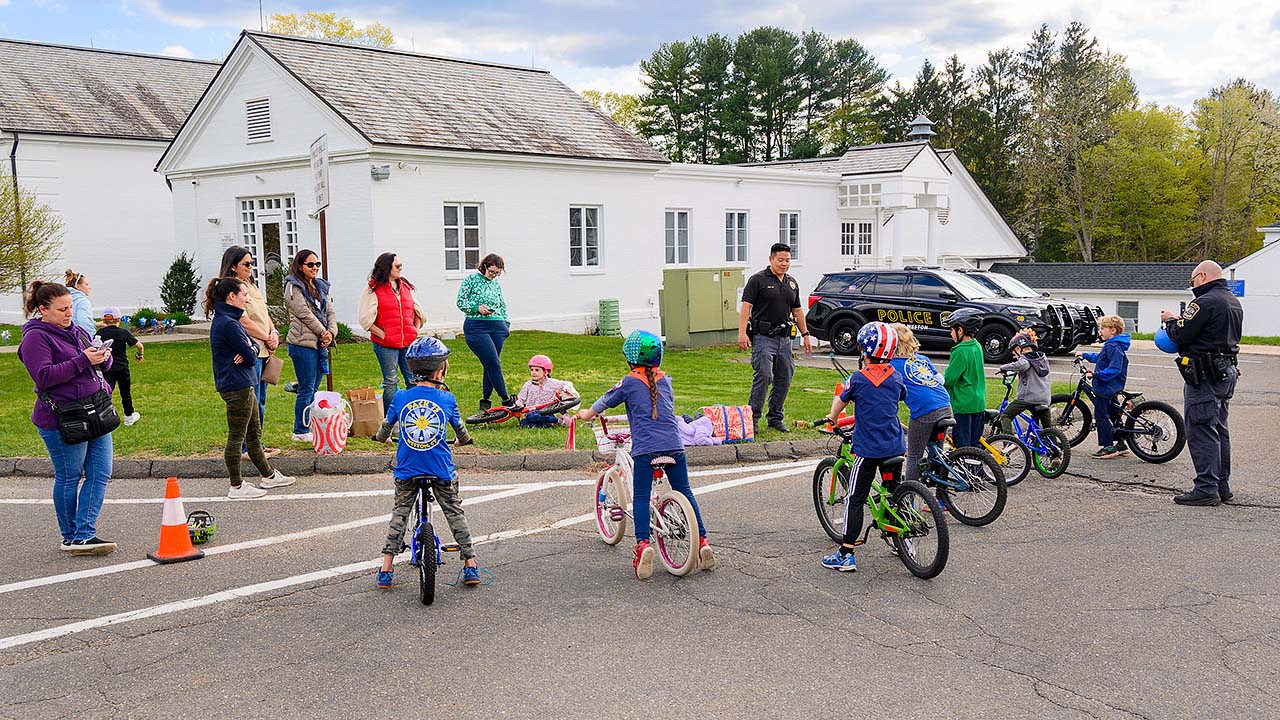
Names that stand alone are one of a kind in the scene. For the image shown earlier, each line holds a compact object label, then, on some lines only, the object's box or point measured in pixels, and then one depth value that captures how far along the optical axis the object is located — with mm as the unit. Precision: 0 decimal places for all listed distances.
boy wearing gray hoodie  9703
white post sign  11469
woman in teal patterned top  11984
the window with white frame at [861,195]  32250
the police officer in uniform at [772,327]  11312
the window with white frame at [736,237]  29750
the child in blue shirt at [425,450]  6371
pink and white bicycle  6562
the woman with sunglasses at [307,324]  10406
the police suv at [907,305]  19812
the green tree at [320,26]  63688
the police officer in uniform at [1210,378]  8531
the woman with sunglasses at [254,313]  9500
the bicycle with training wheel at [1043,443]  9477
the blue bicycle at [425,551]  6055
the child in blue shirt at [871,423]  6734
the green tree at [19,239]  18406
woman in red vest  10945
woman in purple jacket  7035
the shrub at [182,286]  25766
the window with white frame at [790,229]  31266
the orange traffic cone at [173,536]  7008
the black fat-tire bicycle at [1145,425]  10141
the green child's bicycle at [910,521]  6434
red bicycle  7934
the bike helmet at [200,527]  7379
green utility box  21734
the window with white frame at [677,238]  28453
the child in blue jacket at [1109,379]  10234
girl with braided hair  6641
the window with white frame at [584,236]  25859
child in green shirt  8891
